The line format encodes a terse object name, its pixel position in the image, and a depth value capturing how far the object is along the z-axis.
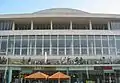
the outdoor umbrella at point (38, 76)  9.60
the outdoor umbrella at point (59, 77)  9.63
